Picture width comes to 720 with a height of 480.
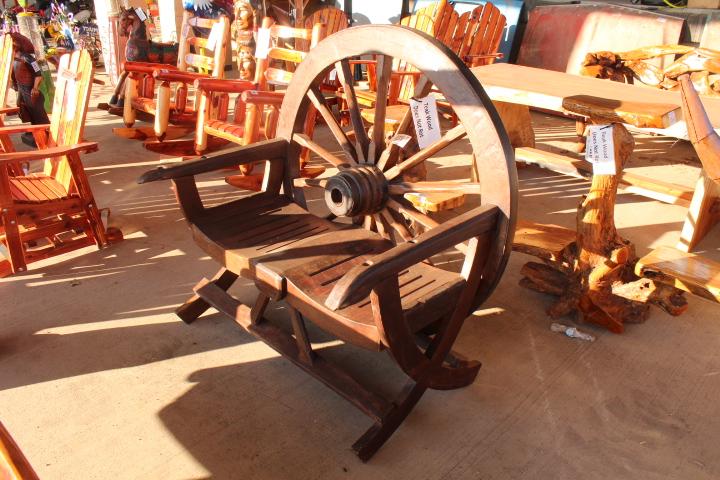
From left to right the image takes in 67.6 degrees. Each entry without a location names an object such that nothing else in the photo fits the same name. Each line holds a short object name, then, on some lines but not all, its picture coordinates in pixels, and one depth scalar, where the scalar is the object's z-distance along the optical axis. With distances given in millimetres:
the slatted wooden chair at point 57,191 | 2719
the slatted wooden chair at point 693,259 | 1992
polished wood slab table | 2352
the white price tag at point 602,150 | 2289
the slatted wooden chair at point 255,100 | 3672
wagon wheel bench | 1667
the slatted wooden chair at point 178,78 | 4125
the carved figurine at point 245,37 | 5691
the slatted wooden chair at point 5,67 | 3688
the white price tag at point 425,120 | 2061
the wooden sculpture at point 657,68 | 4793
